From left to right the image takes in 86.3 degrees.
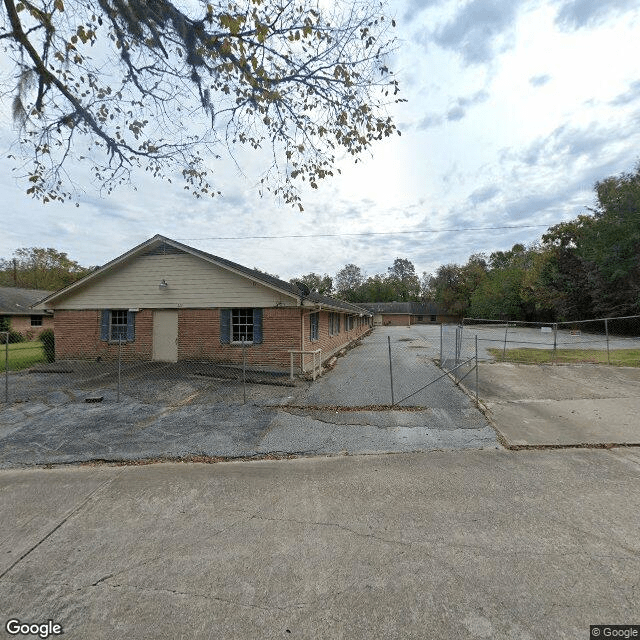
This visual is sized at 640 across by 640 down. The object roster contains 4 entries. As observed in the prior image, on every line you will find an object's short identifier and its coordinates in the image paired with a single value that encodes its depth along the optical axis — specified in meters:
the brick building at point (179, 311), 11.66
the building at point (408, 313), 64.00
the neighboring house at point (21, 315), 24.62
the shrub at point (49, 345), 14.20
